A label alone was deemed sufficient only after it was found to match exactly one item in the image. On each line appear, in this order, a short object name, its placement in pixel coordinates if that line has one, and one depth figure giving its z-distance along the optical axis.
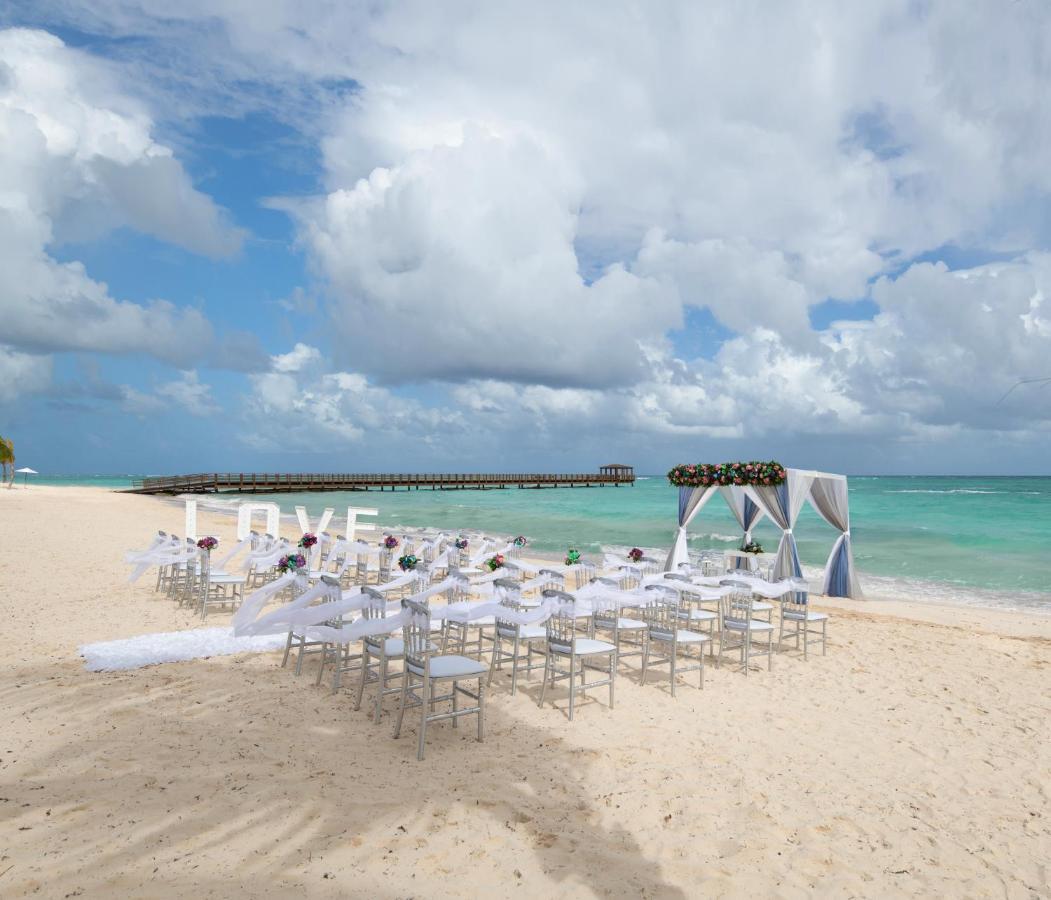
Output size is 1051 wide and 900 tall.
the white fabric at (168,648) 5.85
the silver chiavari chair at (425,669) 4.30
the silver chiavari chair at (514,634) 5.67
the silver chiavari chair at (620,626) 6.22
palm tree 37.47
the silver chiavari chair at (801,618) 7.03
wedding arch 10.48
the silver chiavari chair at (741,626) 6.50
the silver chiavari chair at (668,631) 5.94
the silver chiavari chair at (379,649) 4.78
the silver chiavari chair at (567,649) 5.32
